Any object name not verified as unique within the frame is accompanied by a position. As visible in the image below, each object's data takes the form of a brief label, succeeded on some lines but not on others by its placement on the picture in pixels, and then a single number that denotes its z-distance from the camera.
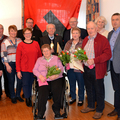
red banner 4.03
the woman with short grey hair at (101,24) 3.03
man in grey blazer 2.38
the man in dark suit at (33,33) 3.59
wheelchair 2.43
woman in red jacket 2.93
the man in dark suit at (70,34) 3.37
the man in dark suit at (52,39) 3.24
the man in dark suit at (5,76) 3.28
